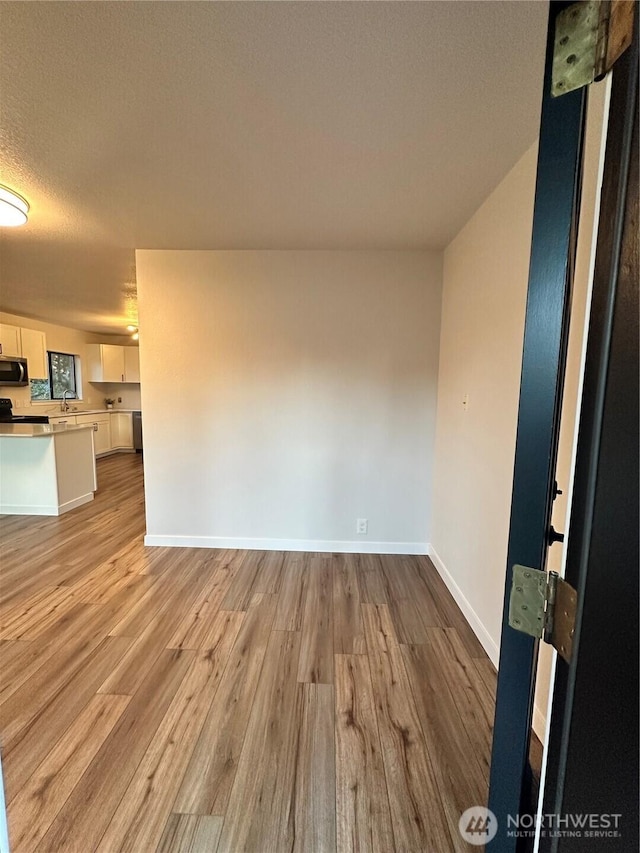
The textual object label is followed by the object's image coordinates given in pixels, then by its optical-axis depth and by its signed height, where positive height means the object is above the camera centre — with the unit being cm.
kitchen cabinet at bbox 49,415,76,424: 501 -45
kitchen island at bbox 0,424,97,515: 369 -86
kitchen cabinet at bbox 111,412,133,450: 702 -82
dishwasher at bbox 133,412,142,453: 718 -83
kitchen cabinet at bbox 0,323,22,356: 486 +69
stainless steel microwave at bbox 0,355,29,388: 495 +25
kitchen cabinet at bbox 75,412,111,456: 637 -79
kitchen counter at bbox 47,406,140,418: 578 -40
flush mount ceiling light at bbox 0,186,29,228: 191 +101
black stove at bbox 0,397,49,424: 403 -36
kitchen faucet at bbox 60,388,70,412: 620 -28
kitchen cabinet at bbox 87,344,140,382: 673 +50
